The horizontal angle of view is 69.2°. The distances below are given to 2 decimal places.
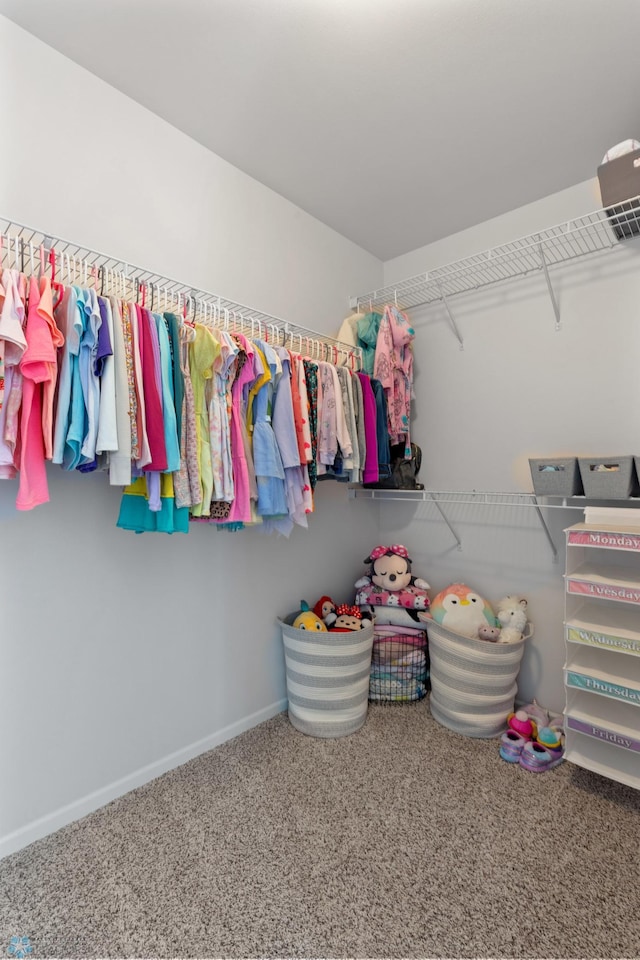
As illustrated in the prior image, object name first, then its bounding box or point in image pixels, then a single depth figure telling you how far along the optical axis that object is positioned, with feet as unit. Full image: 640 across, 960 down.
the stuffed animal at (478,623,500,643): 6.94
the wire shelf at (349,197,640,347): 6.45
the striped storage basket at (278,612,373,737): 6.74
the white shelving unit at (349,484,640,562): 7.11
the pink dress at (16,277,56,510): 3.90
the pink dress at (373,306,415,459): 7.89
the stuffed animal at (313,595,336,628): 7.50
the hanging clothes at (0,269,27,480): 3.79
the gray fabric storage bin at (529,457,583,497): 6.23
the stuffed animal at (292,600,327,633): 7.11
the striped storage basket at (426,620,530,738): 6.71
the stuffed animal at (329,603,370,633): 7.34
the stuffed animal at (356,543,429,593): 8.13
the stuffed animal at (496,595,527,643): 7.08
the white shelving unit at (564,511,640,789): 5.31
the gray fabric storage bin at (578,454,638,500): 5.78
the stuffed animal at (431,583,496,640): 7.30
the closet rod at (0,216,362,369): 4.58
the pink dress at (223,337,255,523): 5.38
